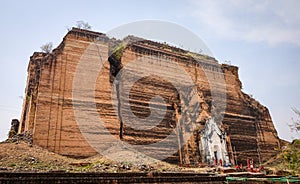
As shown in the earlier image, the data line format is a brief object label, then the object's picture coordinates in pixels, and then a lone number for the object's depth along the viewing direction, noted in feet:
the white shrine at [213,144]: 82.64
